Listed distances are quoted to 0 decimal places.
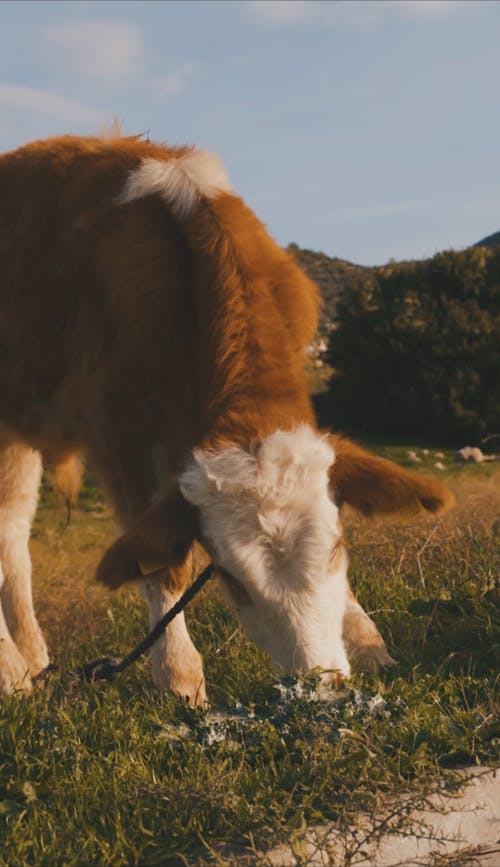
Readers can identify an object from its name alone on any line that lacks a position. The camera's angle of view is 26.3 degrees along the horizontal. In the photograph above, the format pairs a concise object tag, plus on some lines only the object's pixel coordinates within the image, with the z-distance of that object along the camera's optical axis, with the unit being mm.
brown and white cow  4223
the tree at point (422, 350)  18516
